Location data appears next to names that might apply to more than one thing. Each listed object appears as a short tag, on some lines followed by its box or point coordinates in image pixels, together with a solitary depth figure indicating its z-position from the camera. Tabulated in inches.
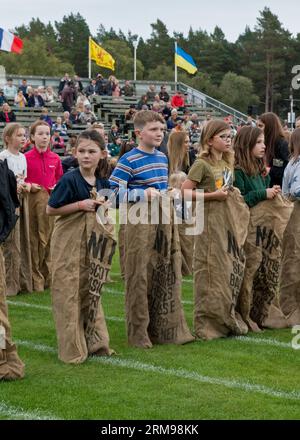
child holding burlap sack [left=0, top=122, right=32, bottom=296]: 441.1
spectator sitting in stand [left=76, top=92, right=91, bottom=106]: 1401.3
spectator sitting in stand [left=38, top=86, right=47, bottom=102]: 1432.3
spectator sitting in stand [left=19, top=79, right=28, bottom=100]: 1411.2
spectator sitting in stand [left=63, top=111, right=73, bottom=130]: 1286.9
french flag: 1357.0
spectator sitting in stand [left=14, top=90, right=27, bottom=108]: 1359.3
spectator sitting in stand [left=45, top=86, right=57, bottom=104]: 1441.9
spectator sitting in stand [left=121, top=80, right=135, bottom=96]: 1638.4
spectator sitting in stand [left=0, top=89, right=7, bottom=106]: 1262.3
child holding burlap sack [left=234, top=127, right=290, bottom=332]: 339.0
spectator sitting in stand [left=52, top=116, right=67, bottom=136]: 1228.5
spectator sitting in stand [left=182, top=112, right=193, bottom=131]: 1382.9
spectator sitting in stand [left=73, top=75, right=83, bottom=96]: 1496.1
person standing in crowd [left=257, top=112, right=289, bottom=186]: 366.9
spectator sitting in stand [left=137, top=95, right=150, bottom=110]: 1476.9
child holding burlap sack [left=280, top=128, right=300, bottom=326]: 351.6
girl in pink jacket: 452.1
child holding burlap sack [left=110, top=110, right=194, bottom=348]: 307.0
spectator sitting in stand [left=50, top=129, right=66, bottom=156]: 1165.1
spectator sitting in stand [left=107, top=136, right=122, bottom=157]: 1131.2
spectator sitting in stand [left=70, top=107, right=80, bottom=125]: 1339.8
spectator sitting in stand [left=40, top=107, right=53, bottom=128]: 1198.8
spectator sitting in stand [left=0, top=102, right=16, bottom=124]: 1207.6
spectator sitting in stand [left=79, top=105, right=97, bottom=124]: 1342.3
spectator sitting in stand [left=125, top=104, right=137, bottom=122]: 1396.8
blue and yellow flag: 1895.9
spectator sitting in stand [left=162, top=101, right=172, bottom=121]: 1416.1
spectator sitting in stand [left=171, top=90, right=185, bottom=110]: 1578.5
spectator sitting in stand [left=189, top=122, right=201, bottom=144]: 1356.5
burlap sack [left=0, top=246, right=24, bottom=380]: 256.2
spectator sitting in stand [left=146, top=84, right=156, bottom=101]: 1575.2
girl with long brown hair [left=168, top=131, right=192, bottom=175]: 490.6
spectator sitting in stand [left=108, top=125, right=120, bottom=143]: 1248.8
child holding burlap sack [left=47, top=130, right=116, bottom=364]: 287.1
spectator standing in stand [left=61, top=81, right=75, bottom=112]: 1408.7
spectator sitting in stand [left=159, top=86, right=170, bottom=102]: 1578.5
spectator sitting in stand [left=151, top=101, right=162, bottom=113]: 1317.8
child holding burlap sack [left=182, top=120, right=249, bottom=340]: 324.2
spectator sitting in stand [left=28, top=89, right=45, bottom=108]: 1387.8
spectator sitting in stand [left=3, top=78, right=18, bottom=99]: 1408.7
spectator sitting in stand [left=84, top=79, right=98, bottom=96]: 1573.6
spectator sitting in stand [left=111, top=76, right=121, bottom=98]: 1576.0
